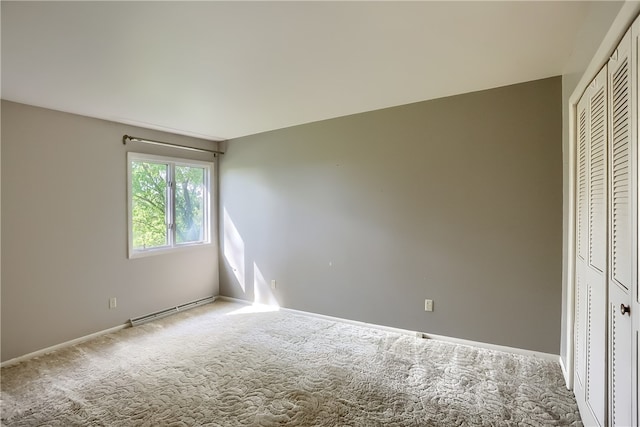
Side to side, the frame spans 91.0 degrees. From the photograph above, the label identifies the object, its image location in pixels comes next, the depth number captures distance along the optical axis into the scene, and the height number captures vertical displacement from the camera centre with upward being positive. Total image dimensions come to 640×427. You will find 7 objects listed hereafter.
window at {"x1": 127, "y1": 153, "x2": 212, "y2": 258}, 3.83 +0.09
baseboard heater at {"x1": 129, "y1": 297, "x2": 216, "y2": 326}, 3.71 -1.30
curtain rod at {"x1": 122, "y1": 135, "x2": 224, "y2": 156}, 3.63 +0.85
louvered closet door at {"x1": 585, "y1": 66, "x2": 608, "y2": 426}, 1.53 -0.26
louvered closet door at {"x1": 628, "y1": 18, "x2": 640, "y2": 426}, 1.14 -0.06
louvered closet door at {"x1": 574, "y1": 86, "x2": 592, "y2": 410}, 1.89 -0.23
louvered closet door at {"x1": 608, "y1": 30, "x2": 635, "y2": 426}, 1.23 -0.12
